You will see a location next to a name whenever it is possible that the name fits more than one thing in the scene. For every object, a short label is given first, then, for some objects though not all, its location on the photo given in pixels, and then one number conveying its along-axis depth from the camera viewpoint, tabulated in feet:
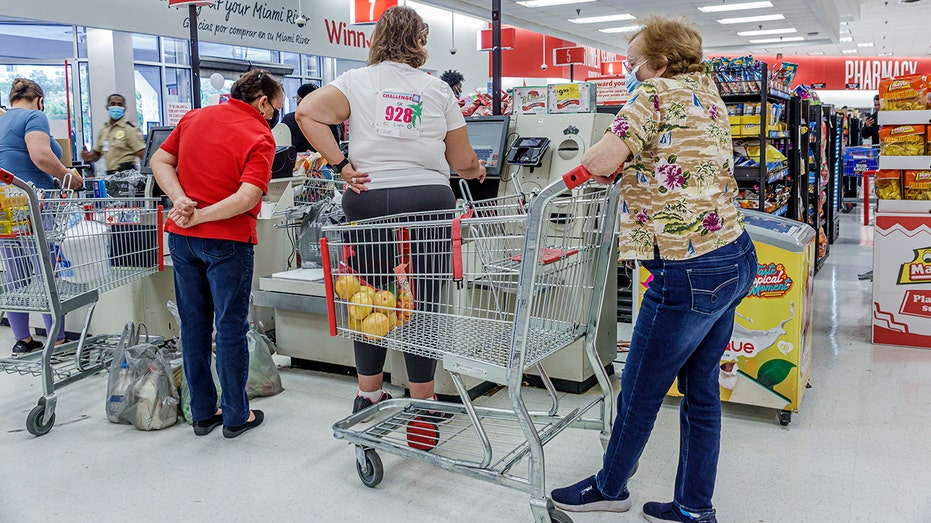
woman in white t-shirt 8.86
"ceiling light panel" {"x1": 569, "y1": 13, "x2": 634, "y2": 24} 54.80
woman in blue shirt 15.11
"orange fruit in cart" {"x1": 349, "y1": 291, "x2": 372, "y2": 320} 8.56
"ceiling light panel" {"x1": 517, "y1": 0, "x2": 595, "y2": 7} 47.96
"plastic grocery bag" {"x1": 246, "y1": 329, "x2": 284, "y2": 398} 12.16
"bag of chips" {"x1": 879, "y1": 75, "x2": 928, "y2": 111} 15.06
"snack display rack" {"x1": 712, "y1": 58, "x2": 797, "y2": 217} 15.25
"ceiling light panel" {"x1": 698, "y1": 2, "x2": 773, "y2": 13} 50.03
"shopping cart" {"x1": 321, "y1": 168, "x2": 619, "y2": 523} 7.32
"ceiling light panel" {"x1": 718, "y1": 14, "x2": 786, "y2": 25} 55.31
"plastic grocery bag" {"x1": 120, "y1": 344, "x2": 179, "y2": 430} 10.96
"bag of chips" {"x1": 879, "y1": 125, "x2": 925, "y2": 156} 14.94
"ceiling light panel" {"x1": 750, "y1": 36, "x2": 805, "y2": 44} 66.80
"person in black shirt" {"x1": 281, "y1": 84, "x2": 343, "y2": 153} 19.43
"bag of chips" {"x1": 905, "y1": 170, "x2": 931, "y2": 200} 14.78
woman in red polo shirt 9.88
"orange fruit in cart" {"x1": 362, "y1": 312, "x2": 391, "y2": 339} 8.48
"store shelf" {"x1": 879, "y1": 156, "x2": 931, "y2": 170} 14.62
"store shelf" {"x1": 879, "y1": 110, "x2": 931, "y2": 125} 14.78
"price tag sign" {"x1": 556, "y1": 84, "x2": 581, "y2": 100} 12.94
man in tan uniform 19.01
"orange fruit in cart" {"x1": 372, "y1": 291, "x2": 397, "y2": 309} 8.47
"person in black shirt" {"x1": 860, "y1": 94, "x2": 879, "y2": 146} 36.88
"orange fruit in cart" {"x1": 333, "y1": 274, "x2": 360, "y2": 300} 8.63
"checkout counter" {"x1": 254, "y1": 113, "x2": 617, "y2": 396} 12.09
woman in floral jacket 6.69
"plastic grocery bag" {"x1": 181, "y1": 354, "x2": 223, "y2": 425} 11.16
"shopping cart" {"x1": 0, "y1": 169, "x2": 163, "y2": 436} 11.05
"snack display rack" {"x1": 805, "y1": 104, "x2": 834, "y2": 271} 23.10
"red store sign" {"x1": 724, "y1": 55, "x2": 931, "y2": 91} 81.92
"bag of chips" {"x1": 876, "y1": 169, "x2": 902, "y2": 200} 15.06
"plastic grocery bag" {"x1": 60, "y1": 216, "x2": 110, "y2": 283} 11.91
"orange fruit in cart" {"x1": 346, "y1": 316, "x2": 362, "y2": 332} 8.68
